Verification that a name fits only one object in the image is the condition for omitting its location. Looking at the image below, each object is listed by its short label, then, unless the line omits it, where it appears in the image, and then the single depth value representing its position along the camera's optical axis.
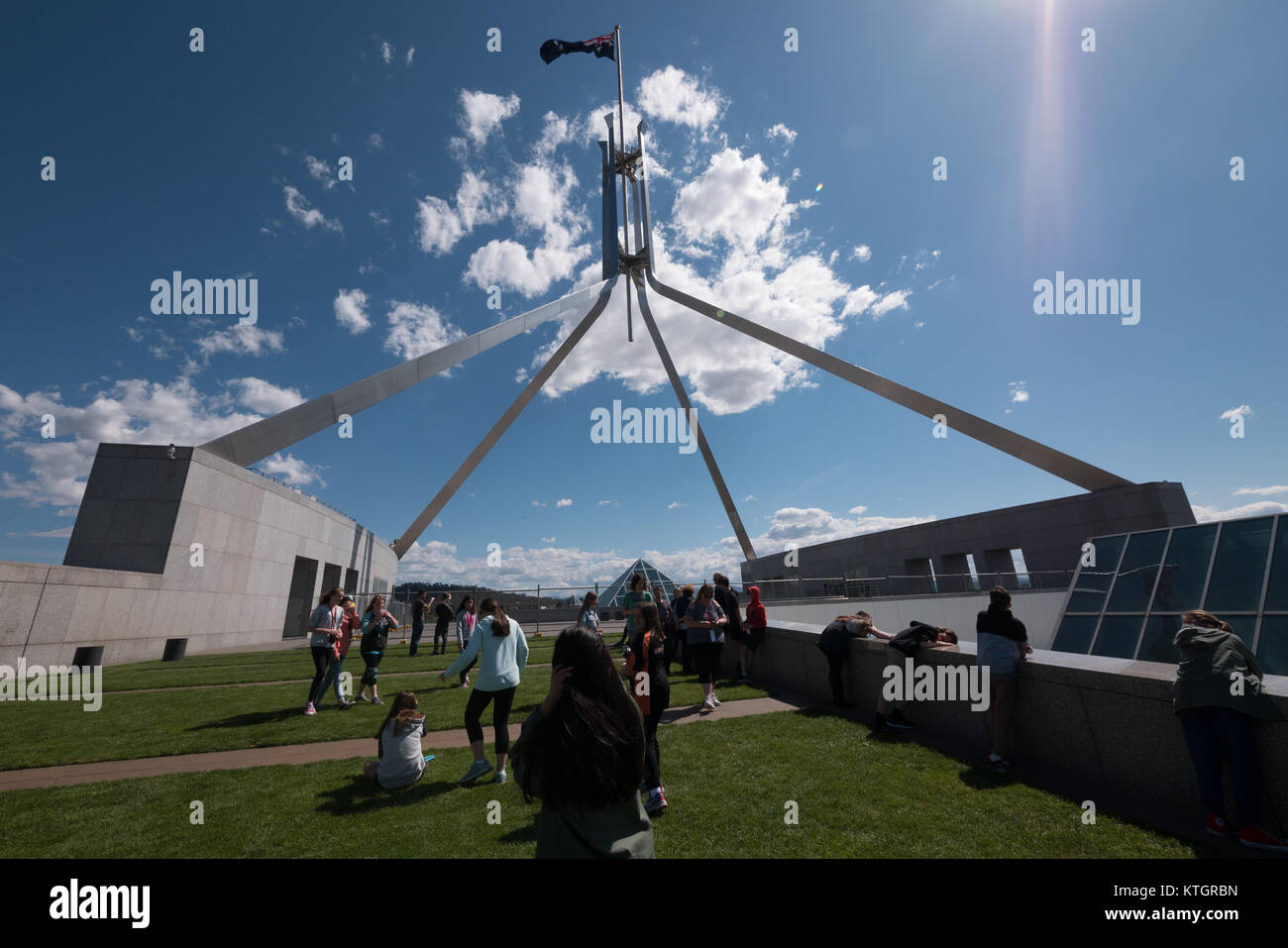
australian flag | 33.09
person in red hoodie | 10.78
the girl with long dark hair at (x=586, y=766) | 2.17
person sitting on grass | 5.50
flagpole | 36.88
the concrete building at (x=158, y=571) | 14.40
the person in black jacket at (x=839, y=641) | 8.45
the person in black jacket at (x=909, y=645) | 7.12
